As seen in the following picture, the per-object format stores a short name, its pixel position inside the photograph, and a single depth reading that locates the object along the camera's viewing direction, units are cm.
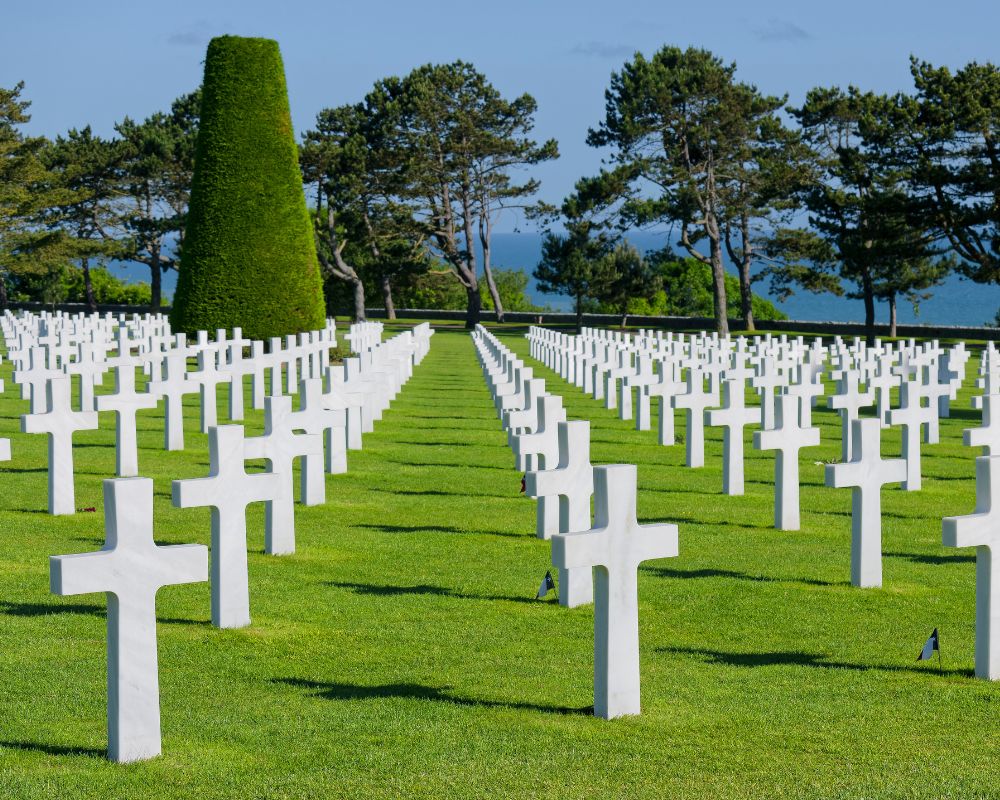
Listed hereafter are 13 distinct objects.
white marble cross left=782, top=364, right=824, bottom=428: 1323
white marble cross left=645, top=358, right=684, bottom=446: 1416
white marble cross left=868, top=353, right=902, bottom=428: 1458
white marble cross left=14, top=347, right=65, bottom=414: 1335
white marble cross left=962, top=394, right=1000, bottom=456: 919
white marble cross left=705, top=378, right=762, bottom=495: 1064
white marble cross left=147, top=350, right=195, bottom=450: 1290
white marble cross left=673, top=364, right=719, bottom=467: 1241
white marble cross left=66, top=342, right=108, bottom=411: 1436
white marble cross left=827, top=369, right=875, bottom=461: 1156
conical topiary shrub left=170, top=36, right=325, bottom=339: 2572
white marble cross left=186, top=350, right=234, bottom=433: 1446
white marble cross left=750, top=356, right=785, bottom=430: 1430
